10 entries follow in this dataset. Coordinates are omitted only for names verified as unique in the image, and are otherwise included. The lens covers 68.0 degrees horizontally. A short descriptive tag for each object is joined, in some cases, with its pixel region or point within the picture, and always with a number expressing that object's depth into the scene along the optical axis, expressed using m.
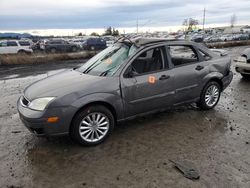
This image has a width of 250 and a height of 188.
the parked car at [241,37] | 34.23
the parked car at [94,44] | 21.84
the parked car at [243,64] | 6.53
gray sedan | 2.90
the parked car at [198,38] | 28.07
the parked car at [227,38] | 32.58
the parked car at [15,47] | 17.24
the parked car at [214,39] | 30.16
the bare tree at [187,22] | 53.16
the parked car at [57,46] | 20.15
